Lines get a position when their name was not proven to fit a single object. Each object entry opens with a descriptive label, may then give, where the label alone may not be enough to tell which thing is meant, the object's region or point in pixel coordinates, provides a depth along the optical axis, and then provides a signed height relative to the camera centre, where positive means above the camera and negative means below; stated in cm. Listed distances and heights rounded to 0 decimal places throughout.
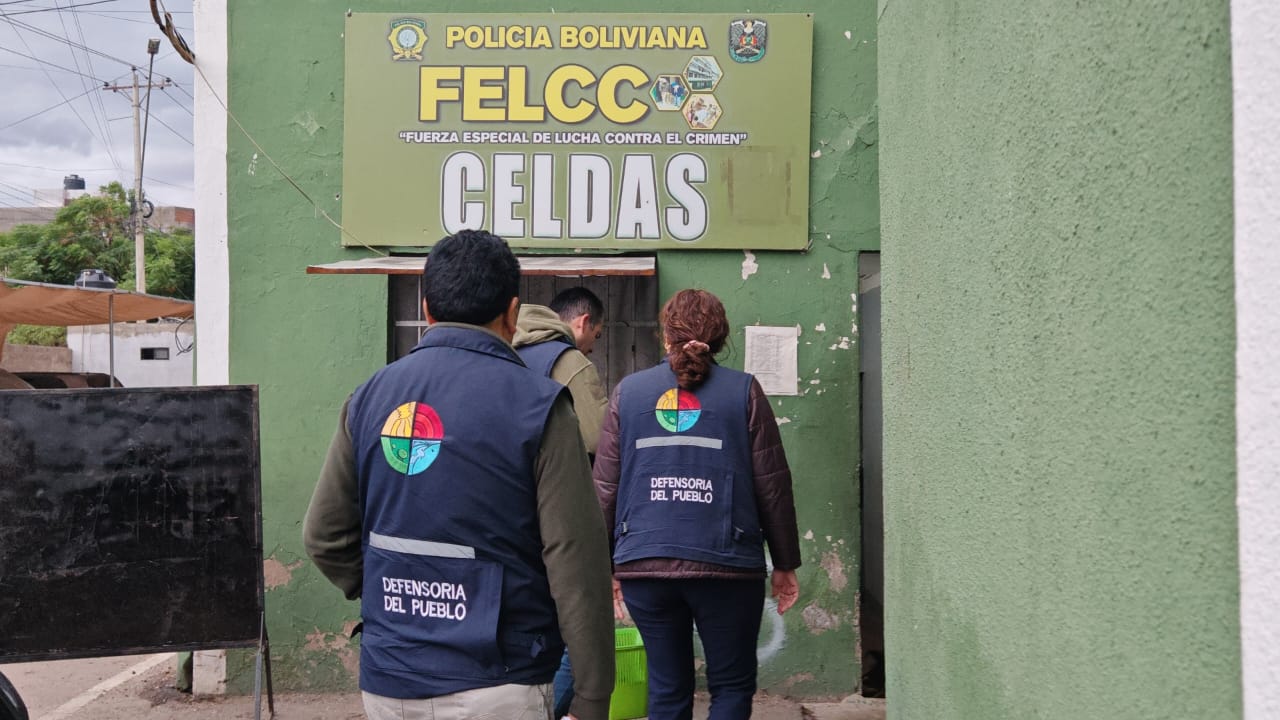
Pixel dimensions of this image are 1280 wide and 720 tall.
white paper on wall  536 +9
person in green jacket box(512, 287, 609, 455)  404 +5
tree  4059 +499
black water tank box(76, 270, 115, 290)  1224 +113
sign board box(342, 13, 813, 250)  532 +125
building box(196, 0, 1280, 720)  128 +3
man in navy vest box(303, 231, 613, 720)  219 -37
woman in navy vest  345 -47
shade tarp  1046 +78
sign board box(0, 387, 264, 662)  439 -63
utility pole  3067 +434
